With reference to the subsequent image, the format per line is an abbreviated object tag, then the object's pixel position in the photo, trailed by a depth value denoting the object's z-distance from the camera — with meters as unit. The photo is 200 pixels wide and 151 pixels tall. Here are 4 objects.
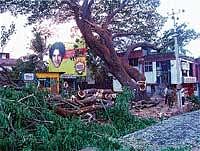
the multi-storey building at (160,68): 20.94
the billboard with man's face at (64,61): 17.50
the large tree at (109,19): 11.66
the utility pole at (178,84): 10.61
